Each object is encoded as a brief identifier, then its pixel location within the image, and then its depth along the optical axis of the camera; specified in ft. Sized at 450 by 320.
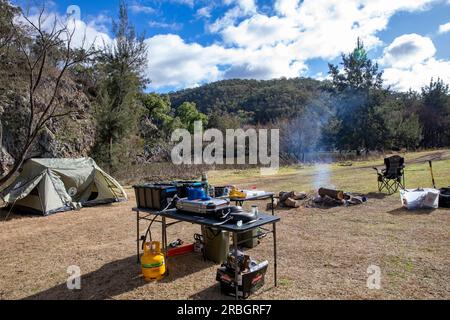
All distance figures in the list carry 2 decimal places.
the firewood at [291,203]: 23.73
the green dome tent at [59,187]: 24.36
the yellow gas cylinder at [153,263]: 11.50
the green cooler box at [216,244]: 13.30
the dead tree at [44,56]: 25.04
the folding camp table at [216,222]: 9.64
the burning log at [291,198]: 23.84
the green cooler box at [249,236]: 14.99
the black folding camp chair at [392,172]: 26.40
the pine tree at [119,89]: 44.16
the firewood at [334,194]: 23.93
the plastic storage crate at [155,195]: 12.60
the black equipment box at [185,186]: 13.08
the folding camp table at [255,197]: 13.92
